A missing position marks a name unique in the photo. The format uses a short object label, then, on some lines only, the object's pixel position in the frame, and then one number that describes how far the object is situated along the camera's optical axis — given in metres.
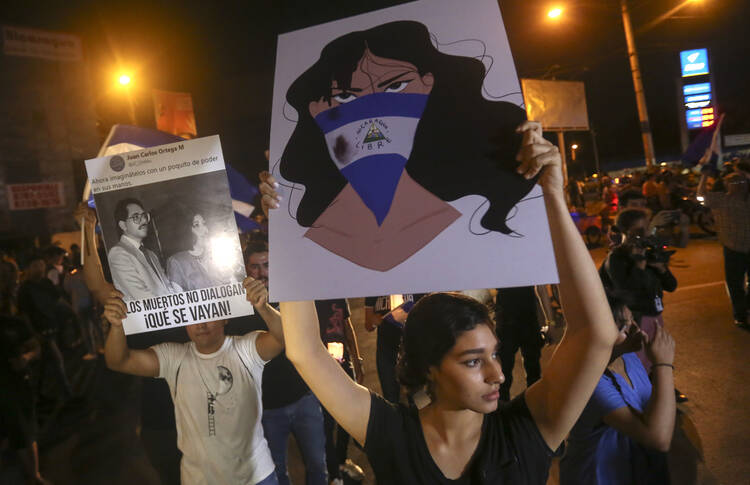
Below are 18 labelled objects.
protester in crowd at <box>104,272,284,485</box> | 2.54
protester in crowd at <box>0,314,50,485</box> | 4.34
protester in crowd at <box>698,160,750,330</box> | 6.18
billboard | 11.77
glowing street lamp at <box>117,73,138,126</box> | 13.66
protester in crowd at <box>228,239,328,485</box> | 3.24
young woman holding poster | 1.44
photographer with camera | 4.05
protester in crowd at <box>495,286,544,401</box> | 4.70
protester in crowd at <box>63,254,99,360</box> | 8.17
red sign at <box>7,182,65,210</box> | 13.38
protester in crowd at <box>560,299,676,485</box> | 1.99
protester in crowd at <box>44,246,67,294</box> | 8.73
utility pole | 13.26
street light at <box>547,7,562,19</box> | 13.14
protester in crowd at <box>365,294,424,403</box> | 3.93
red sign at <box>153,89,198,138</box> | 12.78
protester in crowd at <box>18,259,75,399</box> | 6.89
